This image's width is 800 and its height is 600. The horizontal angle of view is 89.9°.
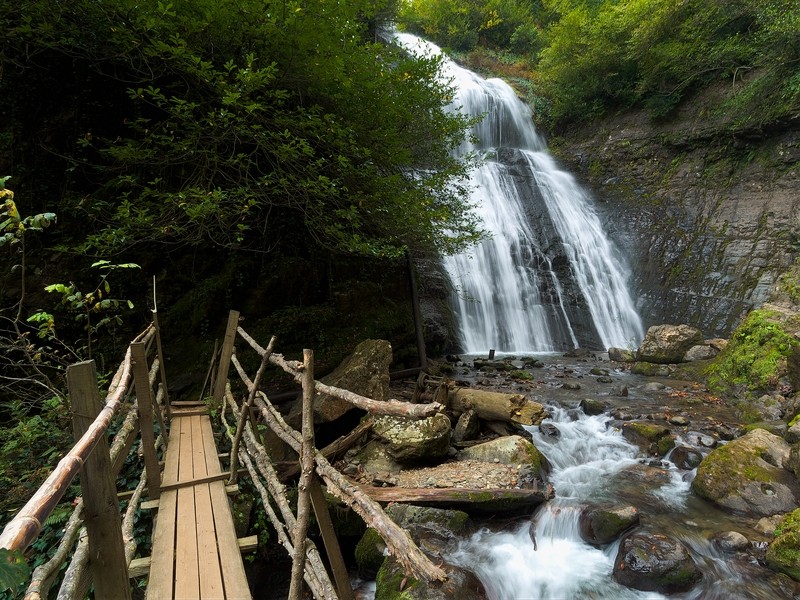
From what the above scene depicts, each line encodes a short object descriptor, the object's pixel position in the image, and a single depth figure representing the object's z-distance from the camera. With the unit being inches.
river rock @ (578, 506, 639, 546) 159.5
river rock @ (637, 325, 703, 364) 390.6
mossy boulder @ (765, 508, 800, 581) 135.2
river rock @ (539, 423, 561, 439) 242.2
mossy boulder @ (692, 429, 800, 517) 170.4
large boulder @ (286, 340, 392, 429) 208.4
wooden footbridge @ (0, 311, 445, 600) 56.5
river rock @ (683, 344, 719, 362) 379.6
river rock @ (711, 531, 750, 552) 151.0
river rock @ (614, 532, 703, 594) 139.0
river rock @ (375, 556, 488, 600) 117.5
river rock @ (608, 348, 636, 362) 428.5
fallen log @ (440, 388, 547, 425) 228.1
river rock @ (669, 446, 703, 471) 206.7
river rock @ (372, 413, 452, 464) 191.6
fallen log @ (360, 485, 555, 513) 163.0
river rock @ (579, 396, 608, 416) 273.9
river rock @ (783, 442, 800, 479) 179.9
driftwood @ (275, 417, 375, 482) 178.1
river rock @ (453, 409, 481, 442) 225.3
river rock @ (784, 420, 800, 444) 200.7
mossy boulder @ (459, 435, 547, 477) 195.3
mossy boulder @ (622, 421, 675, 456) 222.5
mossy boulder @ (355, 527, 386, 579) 147.0
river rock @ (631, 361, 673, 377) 365.7
